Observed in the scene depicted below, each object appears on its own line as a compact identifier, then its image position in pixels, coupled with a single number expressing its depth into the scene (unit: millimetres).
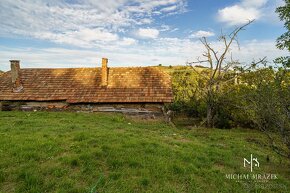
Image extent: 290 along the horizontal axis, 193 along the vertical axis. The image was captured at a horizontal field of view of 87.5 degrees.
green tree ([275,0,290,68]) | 9471
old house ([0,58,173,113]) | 10907
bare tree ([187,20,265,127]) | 10798
